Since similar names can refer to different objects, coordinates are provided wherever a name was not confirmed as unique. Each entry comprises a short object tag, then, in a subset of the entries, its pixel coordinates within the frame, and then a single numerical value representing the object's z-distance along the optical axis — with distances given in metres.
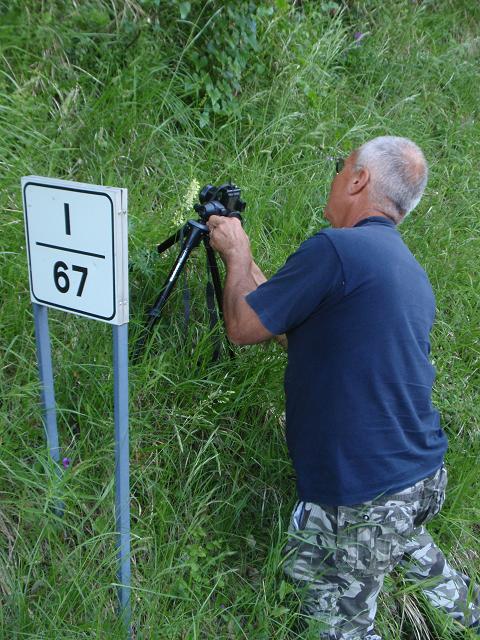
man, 2.09
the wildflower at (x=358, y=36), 5.03
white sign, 1.57
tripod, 2.38
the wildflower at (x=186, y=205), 2.80
